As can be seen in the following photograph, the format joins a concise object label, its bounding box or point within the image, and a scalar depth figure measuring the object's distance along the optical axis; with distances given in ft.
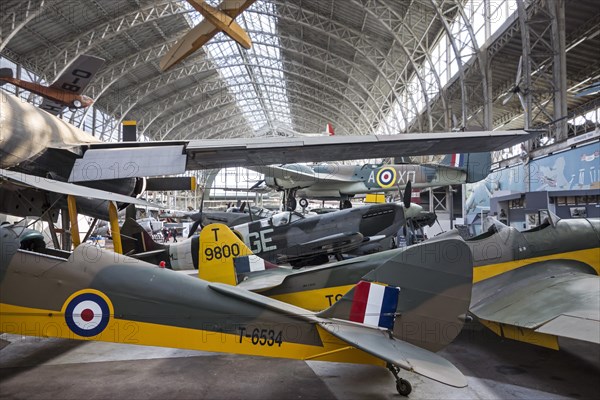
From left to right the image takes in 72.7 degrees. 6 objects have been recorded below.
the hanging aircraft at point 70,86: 36.17
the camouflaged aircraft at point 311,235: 28.91
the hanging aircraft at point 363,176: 52.01
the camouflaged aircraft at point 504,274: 13.00
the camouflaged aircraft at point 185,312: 10.53
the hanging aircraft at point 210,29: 43.65
